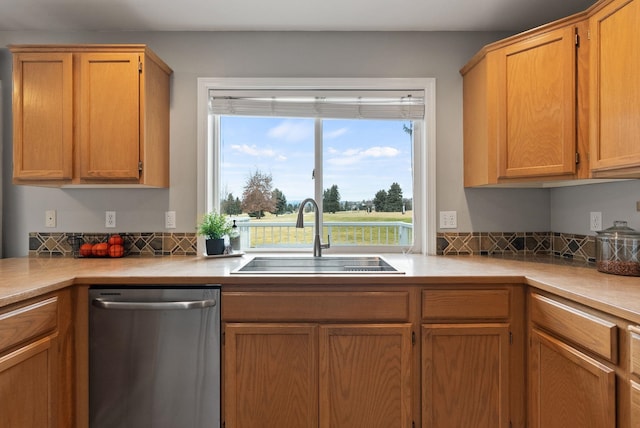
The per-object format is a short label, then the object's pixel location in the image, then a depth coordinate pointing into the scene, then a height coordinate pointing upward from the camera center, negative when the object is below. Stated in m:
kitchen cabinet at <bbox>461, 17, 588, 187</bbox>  1.84 +0.57
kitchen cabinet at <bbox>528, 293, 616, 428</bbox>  1.25 -0.58
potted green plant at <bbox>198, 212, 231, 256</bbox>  2.33 -0.11
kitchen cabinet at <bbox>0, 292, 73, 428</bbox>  1.40 -0.62
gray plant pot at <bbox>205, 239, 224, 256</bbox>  2.35 -0.20
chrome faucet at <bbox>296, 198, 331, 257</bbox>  2.29 -0.09
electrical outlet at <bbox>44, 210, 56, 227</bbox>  2.46 -0.03
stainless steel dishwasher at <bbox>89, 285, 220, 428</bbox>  1.75 -0.69
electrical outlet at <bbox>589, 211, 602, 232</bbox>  2.07 -0.04
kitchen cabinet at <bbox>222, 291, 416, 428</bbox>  1.74 -0.69
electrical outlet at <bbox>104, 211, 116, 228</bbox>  2.47 -0.03
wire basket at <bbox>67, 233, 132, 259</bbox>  2.34 -0.20
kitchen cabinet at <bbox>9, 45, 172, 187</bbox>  2.10 +0.60
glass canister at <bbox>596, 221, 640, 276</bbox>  1.71 -0.17
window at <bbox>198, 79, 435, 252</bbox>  2.59 +0.26
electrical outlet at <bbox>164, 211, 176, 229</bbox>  2.48 -0.04
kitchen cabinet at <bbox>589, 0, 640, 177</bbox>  1.49 +0.54
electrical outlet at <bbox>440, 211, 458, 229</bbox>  2.49 -0.05
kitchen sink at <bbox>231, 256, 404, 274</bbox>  2.21 -0.31
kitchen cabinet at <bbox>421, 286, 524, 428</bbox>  1.74 -0.69
